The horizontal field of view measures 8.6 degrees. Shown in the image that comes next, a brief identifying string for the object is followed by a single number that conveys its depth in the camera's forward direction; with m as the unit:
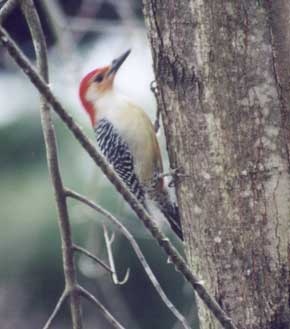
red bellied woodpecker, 10.23
